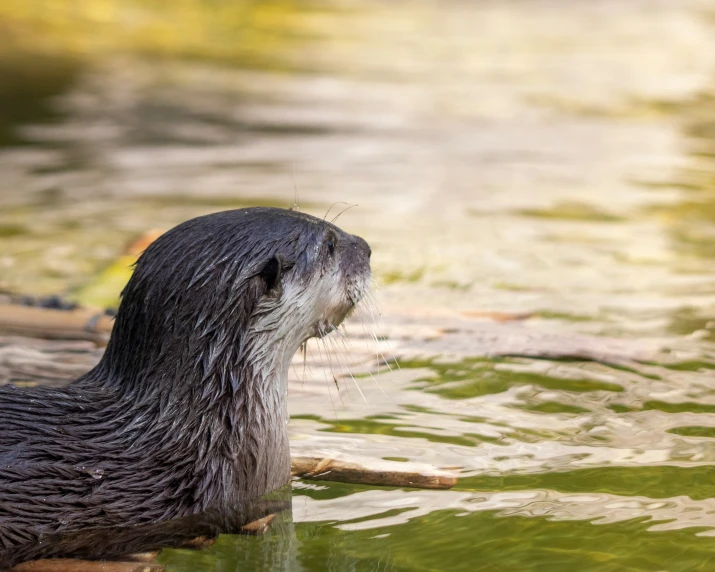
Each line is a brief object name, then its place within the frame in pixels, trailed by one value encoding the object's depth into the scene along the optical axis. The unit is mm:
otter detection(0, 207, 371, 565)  6461
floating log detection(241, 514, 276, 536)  6820
